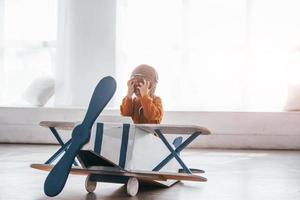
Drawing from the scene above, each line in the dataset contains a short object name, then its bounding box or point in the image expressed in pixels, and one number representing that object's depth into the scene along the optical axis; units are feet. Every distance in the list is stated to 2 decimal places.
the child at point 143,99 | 18.33
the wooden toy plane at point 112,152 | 16.03
